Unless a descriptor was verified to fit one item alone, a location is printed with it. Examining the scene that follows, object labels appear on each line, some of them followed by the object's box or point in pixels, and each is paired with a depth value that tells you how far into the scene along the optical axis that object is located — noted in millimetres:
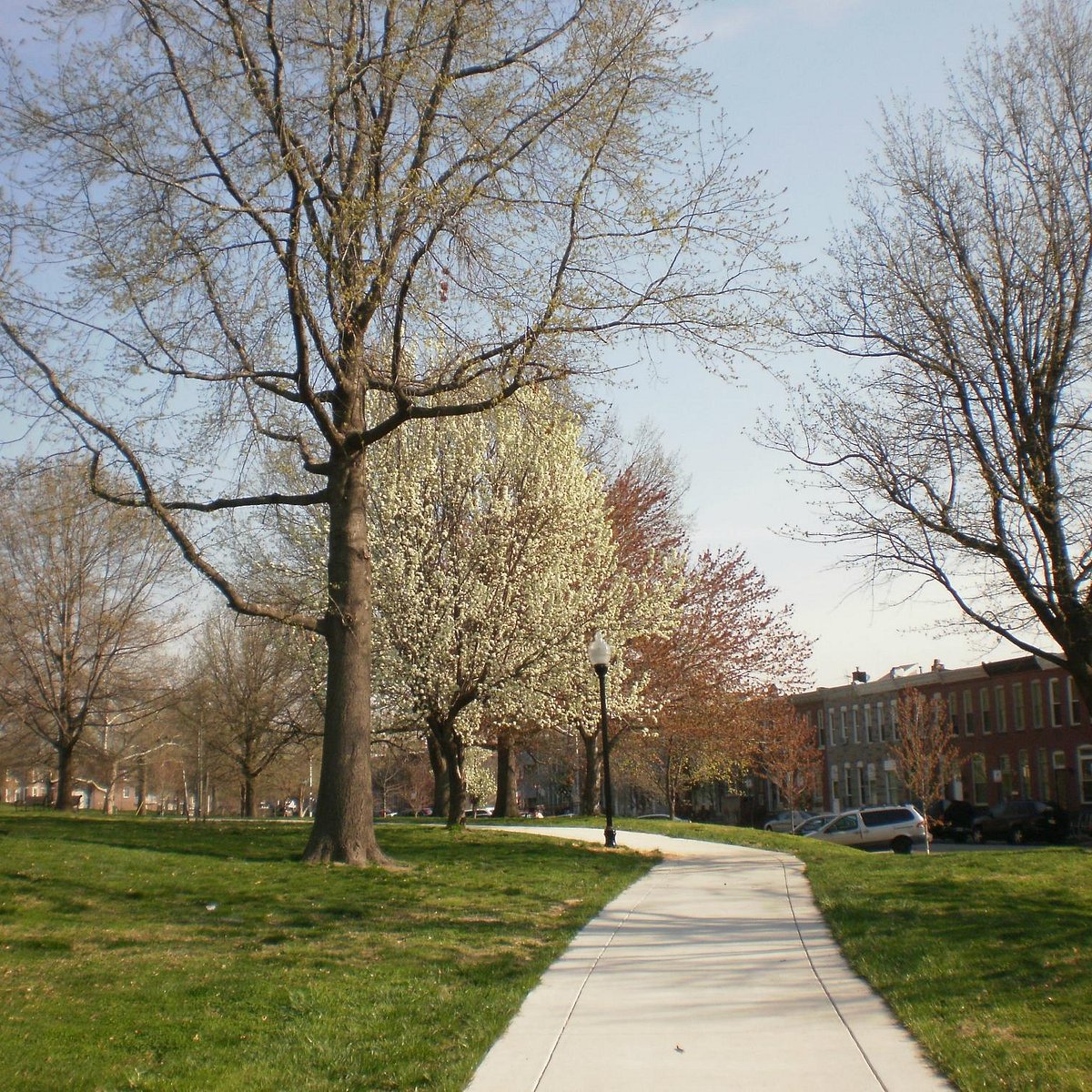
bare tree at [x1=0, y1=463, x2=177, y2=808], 31000
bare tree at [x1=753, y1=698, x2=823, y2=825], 41531
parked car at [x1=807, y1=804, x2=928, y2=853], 31797
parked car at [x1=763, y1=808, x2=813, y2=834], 47000
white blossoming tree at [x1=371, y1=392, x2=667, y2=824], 22250
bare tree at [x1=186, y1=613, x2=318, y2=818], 40250
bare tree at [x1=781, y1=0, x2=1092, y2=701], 15695
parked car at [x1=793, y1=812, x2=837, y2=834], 38609
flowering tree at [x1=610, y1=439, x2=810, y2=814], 33781
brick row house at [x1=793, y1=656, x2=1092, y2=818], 48094
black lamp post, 19438
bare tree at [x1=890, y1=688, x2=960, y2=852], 37656
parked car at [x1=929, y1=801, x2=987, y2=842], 42688
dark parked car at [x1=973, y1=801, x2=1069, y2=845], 38312
